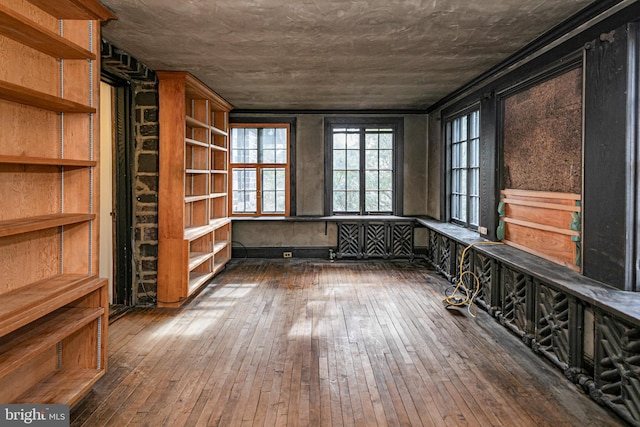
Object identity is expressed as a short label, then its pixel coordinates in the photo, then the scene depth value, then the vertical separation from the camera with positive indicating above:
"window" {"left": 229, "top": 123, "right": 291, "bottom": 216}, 8.21 +0.64
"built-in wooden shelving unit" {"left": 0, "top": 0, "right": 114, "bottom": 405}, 2.52 -0.03
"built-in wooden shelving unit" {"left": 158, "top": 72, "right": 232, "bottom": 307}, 5.05 +0.13
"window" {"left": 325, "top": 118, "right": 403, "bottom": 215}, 8.27 +0.62
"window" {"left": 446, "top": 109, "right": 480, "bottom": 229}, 6.06 +0.50
